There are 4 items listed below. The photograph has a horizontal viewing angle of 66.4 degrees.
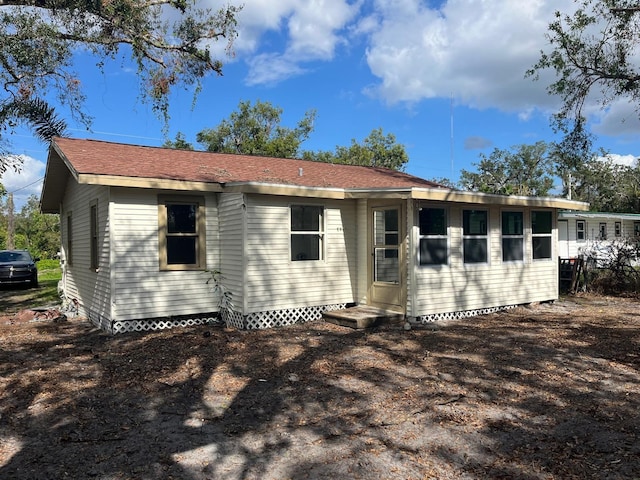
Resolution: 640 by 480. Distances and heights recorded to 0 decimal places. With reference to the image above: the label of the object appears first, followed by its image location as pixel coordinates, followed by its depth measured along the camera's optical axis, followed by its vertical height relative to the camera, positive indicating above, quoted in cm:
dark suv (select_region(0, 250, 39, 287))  1792 -80
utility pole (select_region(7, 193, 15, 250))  3478 +159
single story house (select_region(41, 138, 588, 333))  891 +1
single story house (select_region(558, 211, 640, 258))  2456 +48
